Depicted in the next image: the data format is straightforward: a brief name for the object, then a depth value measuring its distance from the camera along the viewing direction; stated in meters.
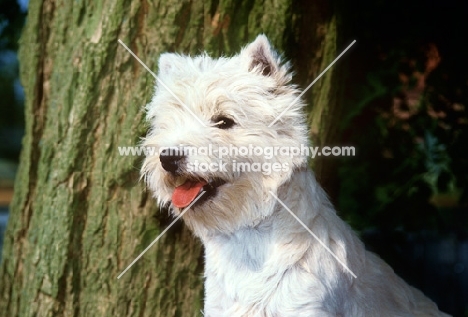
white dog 3.01
